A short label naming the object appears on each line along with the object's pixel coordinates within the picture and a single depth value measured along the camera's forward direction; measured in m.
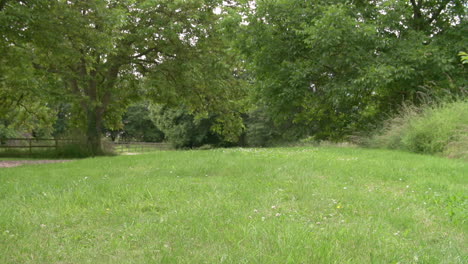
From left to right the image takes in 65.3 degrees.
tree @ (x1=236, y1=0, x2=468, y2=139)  14.14
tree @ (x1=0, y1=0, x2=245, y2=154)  17.67
